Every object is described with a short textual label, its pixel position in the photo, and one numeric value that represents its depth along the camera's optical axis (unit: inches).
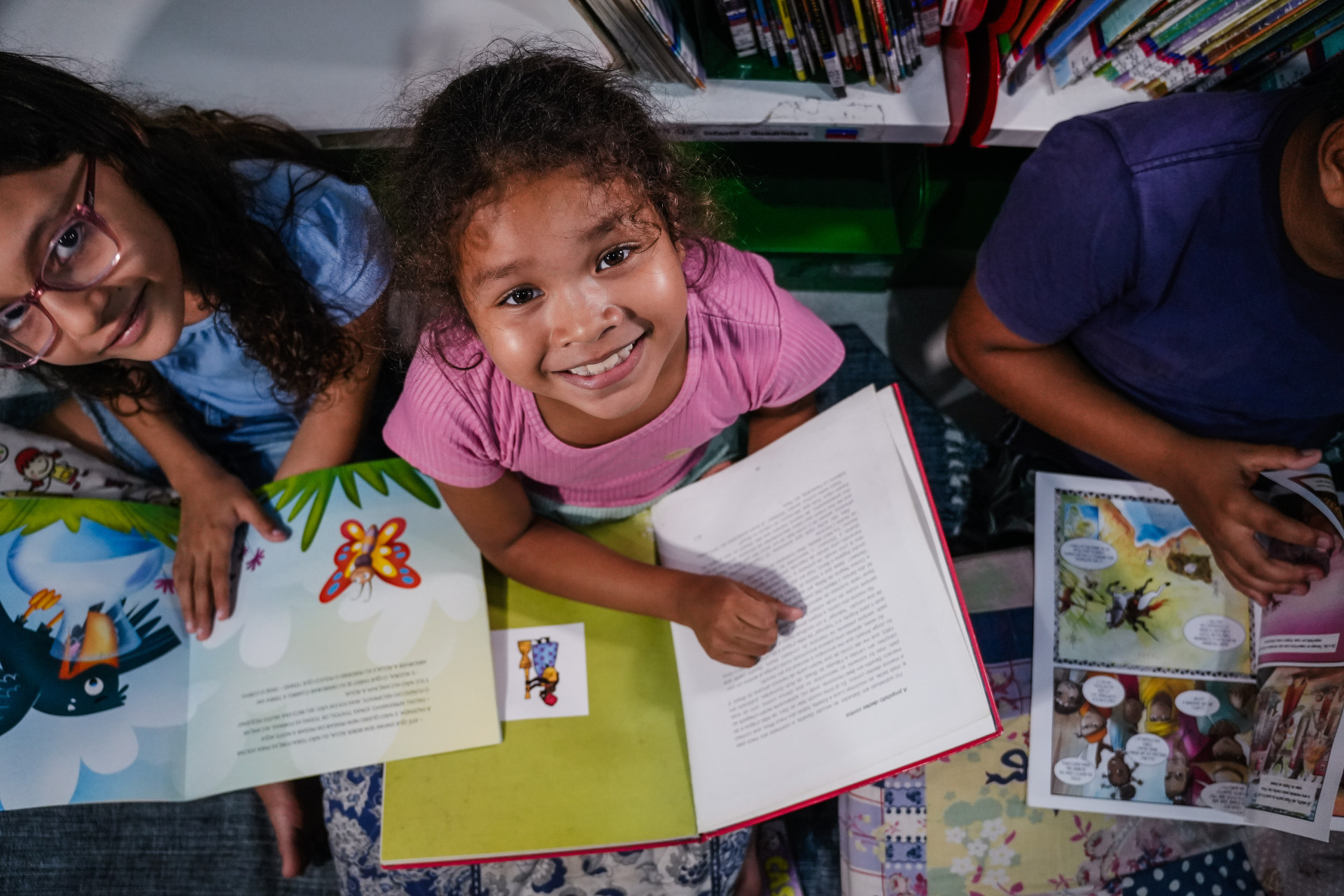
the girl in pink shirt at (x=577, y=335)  26.8
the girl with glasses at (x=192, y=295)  30.6
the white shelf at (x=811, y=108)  41.6
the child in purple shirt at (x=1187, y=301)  30.1
